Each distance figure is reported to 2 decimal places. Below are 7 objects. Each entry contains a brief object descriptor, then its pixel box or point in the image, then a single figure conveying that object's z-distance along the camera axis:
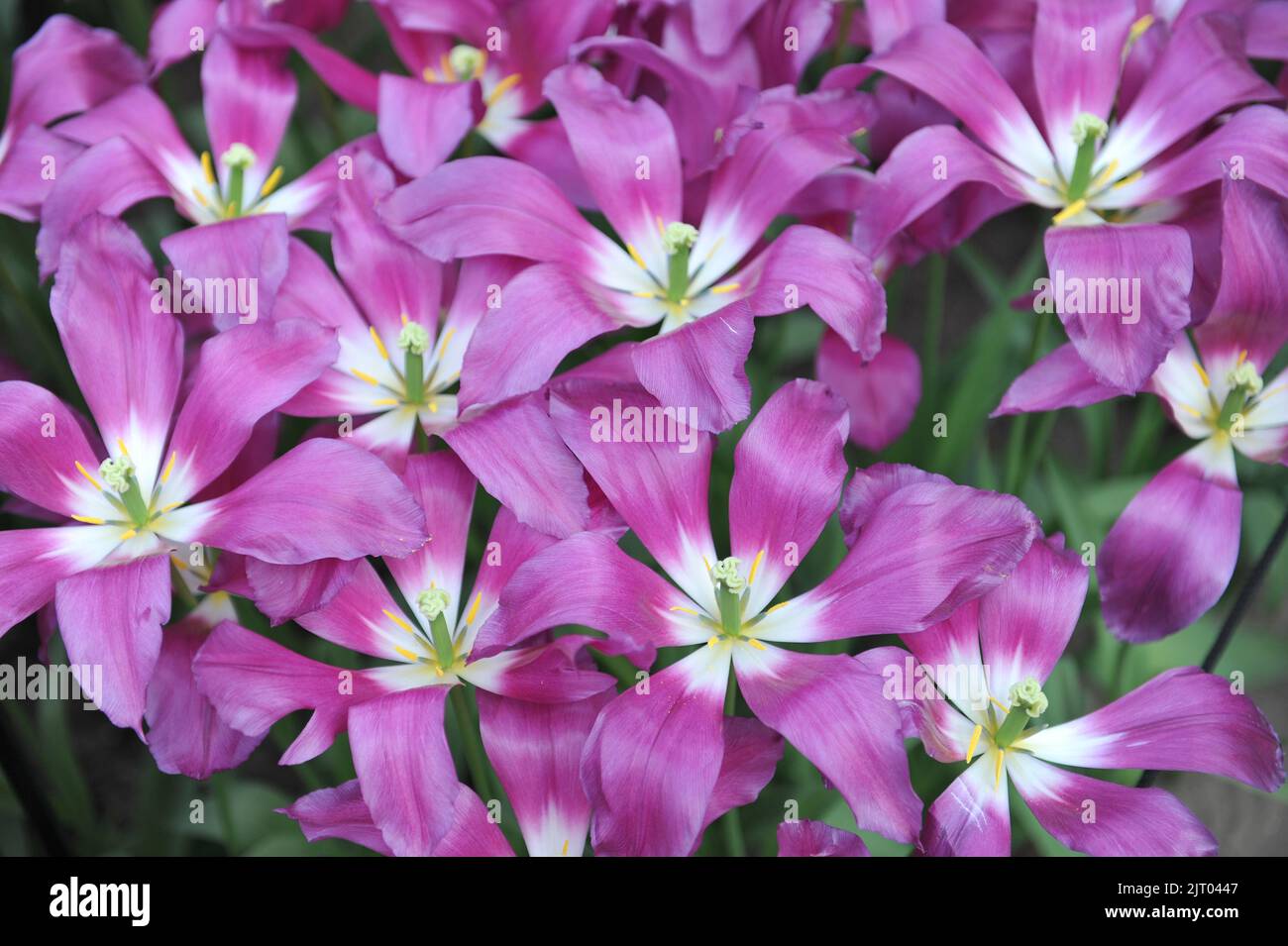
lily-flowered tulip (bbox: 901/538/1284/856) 0.83
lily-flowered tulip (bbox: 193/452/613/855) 0.82
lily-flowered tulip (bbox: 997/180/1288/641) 0.87
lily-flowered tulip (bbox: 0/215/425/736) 0.83
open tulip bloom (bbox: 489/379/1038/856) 0.82
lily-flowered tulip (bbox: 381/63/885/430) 0.86
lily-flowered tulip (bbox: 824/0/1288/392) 0.86
